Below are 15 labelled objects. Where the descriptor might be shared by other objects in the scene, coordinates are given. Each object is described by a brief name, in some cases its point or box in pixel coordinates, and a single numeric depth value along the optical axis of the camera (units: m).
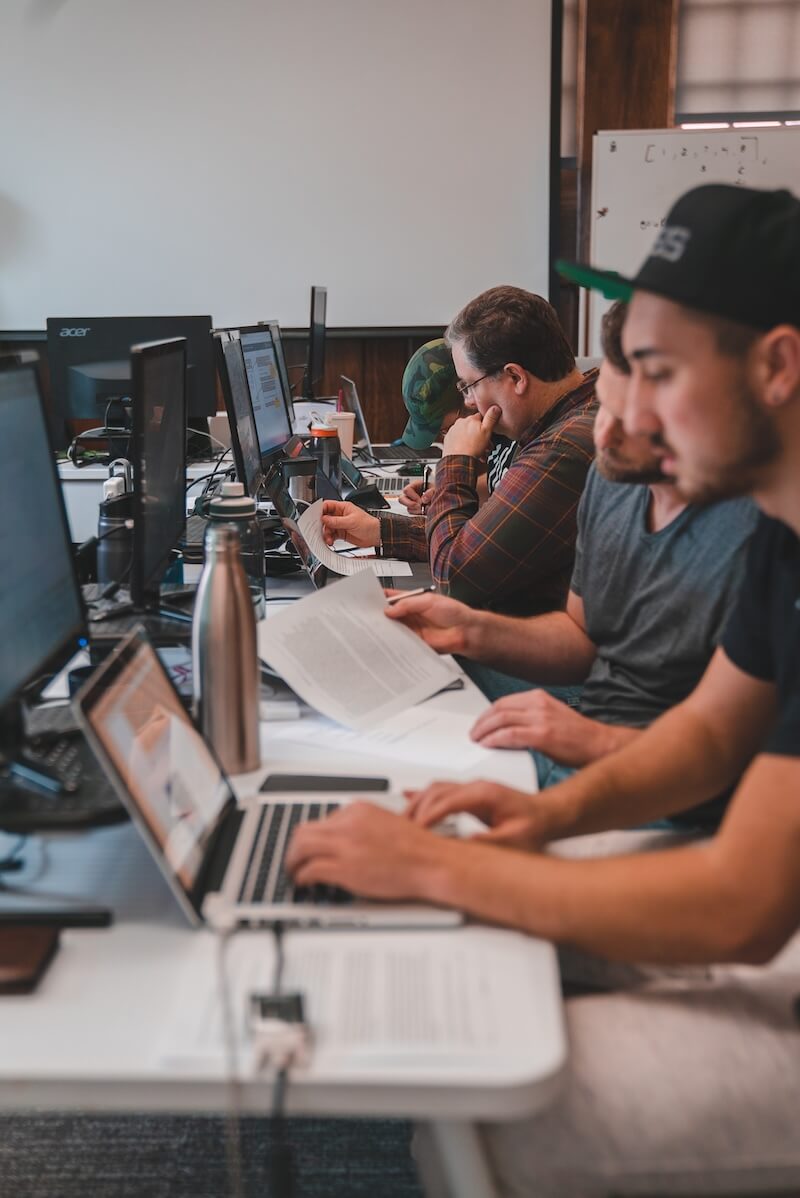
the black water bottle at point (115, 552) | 1.69
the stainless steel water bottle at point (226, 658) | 1.16
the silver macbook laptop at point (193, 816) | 0.87
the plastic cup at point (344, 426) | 3.37
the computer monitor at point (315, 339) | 4.06
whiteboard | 4.69
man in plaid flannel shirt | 2.01
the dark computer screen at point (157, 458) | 1.40
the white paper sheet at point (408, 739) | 1.25
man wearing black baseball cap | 0.80
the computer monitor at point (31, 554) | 1.04
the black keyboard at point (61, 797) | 0.97
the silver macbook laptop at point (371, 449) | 3.81
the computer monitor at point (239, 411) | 2.21
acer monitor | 3.21
